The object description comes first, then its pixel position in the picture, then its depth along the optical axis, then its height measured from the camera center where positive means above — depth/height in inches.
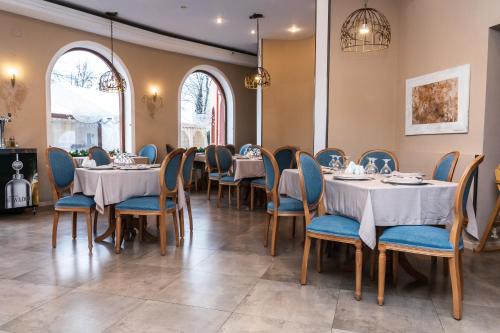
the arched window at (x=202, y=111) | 377.1 +32.1
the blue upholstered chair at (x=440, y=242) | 93.4 -24.3
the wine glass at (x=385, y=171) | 130.9 -9.5
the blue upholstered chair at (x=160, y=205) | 143.8 -23.4
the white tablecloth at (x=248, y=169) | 240.4 -16.2
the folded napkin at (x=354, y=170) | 130.6 -9.0
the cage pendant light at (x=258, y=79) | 284.1 +49.3
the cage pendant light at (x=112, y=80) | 277.9 +45.9
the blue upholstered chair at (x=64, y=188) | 147.9 -19.1
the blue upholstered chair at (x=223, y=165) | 252.4 -15.3
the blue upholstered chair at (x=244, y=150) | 309.1 -5.6
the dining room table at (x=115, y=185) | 147.1 -16.7
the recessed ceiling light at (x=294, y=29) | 303.9 +90.7
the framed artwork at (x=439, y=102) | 161.5 +18.8
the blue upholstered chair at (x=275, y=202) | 141.8 -22.2
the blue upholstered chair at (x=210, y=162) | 277.6 -14.0
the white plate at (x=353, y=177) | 122.0 -10.6
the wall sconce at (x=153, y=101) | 327.0 +35.4
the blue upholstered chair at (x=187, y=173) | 166.1 -13.6
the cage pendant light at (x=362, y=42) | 209.8 +54.7
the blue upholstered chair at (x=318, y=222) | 104.6 -22.7
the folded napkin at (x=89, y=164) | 165.6 -9.4
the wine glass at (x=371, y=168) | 131.0 -8.4
